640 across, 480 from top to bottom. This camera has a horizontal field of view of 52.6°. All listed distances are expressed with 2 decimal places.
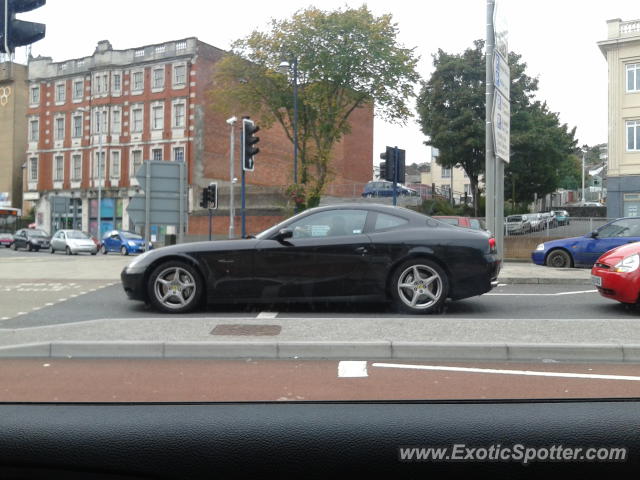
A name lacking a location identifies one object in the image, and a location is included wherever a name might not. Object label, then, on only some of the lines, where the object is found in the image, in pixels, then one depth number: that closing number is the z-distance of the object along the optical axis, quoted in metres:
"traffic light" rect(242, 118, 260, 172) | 18.31
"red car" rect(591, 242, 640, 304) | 8.03
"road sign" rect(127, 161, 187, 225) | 14.23
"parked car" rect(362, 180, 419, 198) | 42.28
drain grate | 6.68
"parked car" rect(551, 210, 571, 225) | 26.84
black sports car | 8.05
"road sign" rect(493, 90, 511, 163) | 14.77
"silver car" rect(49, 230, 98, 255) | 35.88
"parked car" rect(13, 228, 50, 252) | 42.06
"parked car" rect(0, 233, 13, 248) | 47.68
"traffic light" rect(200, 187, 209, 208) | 27.19
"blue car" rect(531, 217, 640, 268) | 14.53
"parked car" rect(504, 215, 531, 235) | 27.55
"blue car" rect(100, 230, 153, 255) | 36.38
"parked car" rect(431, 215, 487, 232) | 15.07
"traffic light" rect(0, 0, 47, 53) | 2.79
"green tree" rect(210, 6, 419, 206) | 33.62
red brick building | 47.25
